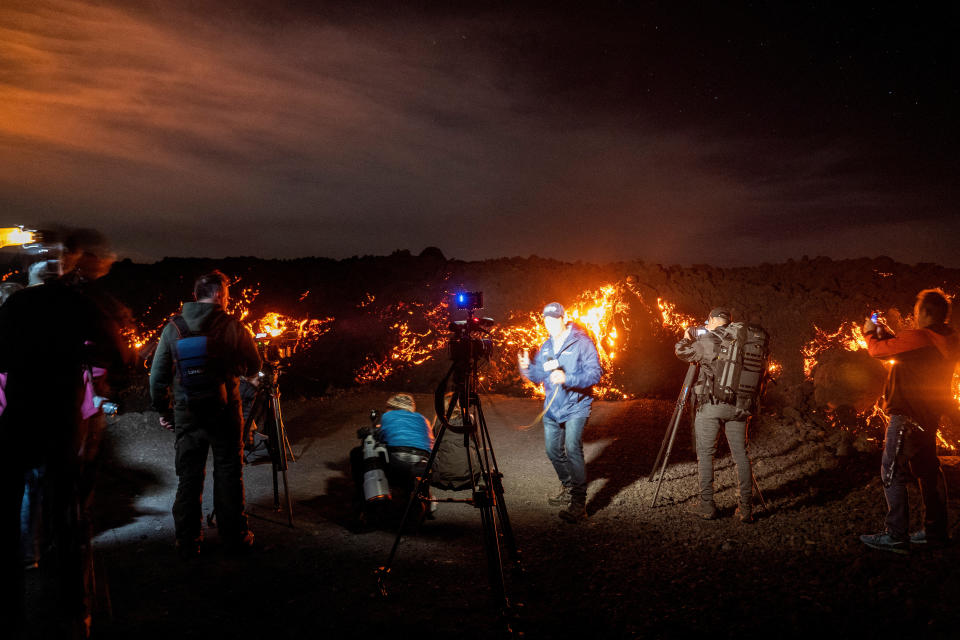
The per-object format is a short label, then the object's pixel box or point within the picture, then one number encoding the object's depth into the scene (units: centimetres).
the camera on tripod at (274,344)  500
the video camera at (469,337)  395
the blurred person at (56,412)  264
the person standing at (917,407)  435
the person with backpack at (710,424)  531
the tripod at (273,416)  511
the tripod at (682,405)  593
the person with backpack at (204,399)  419
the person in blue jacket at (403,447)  526
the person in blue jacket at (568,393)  538
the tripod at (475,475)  373
